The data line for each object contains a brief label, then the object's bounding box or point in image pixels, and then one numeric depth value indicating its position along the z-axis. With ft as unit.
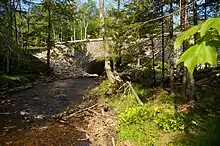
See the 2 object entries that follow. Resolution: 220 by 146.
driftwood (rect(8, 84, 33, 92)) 27.95
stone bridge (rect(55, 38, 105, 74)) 49.29
